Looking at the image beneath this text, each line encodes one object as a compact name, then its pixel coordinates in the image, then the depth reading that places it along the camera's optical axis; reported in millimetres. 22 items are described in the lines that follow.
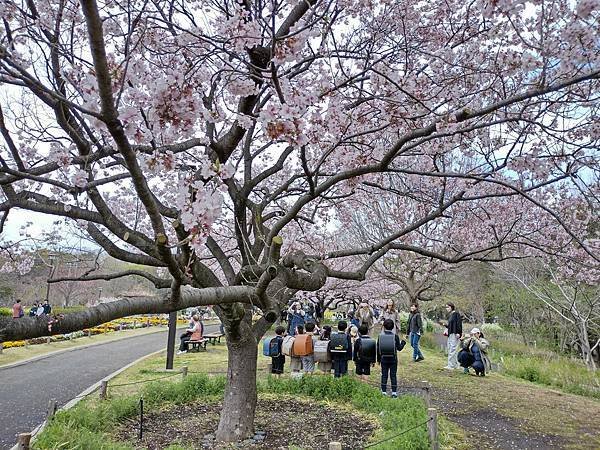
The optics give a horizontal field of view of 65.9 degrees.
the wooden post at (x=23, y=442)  3703
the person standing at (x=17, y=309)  14641
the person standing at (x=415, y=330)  11117
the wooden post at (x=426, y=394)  5550
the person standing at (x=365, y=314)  10770
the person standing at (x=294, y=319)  14820
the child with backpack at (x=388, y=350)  6891
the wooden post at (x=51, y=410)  5152
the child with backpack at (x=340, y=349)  7340
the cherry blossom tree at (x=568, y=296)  10125
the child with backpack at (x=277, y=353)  7712
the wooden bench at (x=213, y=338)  15006
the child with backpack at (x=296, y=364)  7799
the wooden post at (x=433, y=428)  4551
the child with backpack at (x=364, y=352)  7020
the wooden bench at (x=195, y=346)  13562
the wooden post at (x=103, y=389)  6895
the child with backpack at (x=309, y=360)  7633
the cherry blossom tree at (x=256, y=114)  2467
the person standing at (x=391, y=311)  11094
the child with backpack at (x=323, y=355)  7527
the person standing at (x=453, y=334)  10195
